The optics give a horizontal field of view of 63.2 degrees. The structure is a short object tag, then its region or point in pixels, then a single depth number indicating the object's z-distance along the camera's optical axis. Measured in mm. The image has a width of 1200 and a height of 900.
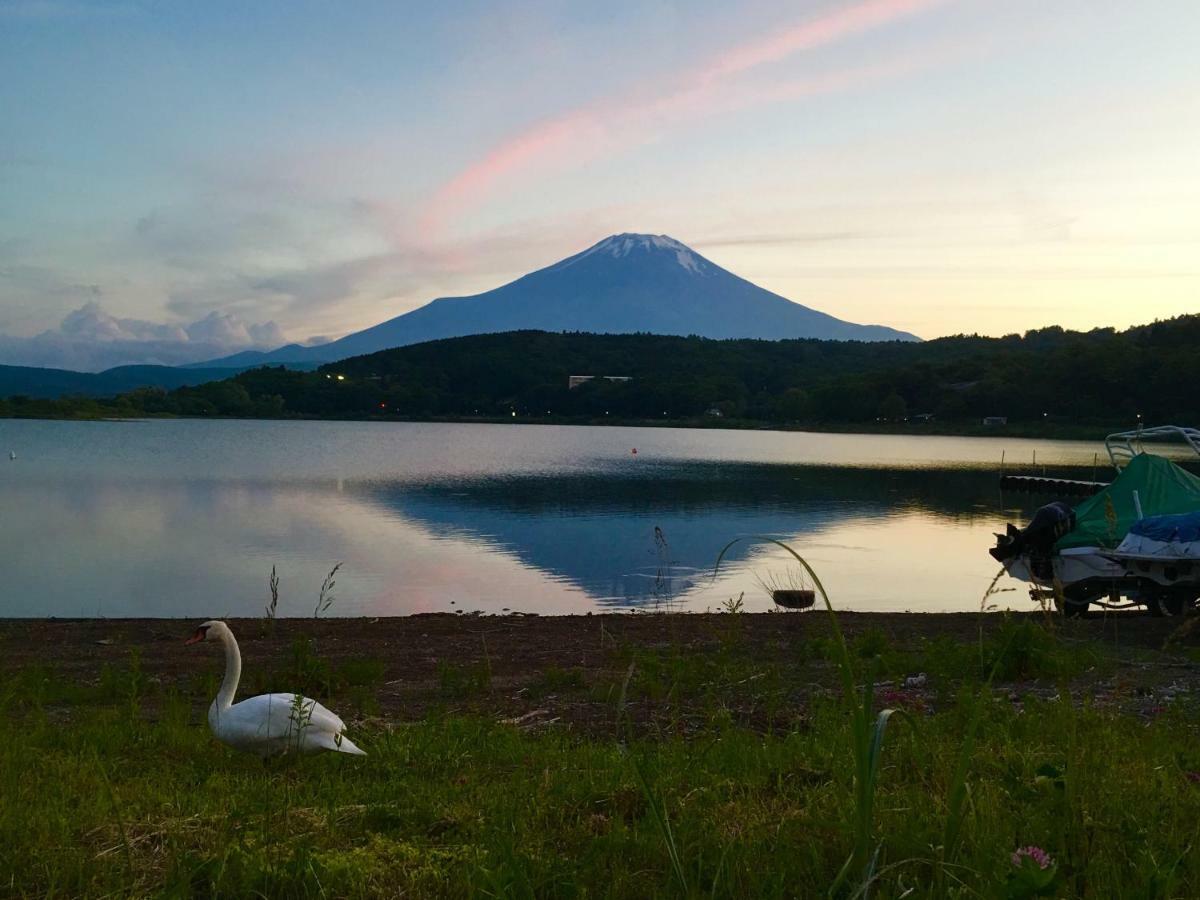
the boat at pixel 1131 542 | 14297
